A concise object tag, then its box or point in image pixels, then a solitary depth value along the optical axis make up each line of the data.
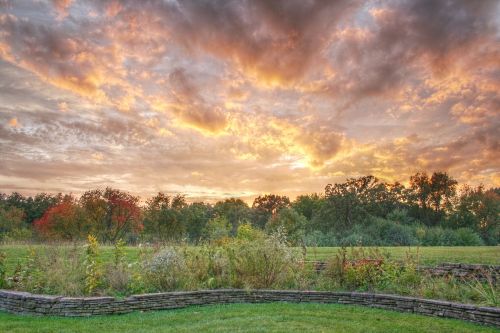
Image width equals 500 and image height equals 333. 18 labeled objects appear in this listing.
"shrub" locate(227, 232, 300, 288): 9.60
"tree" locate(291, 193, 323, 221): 56.78
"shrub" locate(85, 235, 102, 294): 8.60
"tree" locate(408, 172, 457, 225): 45.81
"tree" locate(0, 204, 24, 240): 39.06
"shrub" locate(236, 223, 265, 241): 12.45
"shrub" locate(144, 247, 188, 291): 9.19
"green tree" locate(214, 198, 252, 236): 56.56
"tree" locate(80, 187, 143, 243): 31.81
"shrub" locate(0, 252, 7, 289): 9.16
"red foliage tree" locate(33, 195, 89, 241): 30.36
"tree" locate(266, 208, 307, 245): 33.82
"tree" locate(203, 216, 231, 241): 21.83
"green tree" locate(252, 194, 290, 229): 62.89
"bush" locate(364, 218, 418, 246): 27.22
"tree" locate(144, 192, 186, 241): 35.88
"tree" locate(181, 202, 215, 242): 37.70
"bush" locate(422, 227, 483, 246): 27.45
